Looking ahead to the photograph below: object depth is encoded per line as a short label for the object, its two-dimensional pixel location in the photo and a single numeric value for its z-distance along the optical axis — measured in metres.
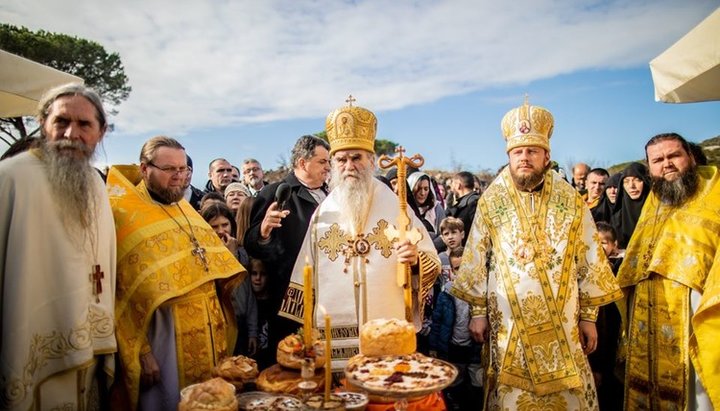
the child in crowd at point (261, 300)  4.16
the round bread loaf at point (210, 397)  1.93
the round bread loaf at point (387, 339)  2.28
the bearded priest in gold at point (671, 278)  3.35
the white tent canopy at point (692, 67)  4.04
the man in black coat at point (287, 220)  3.87
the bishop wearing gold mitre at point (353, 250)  3.18
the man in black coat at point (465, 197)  6.83
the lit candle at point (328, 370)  1.91
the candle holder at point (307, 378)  2.17
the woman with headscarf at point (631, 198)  5.76
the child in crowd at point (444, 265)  4.70
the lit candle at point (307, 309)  2.04
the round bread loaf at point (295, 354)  2.45
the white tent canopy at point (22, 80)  4.25
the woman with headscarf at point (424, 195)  6.52
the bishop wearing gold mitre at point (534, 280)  3.25
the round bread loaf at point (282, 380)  2.31
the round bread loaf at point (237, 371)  2.43
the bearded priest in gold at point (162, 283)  2.92
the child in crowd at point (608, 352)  4.52
